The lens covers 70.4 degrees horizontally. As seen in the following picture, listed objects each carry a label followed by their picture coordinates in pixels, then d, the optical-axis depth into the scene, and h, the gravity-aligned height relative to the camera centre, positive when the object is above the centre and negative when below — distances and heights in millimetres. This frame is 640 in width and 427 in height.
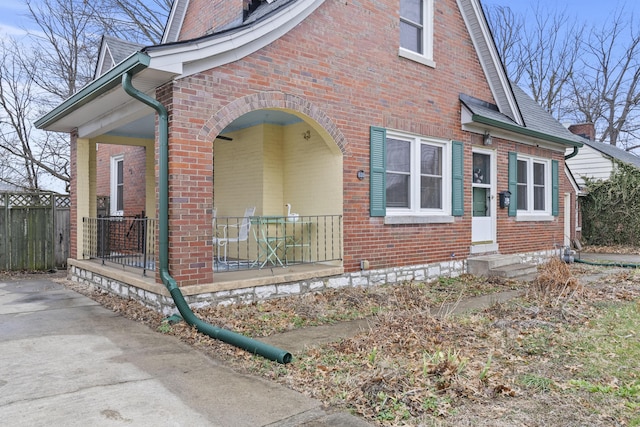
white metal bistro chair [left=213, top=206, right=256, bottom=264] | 7248 -272
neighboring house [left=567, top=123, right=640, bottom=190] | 17766 +2225
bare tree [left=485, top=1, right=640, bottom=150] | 25188 +8902
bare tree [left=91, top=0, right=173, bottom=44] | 16031 +7239
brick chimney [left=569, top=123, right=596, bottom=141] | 20886 +3996
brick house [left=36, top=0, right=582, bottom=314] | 5594 +1379
